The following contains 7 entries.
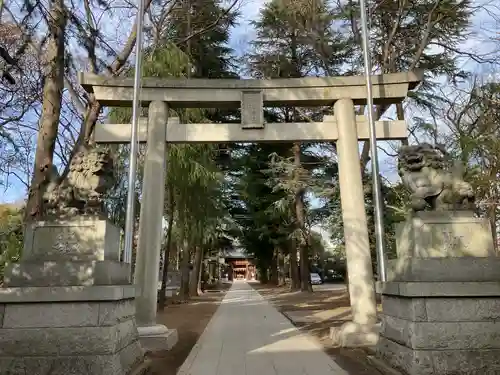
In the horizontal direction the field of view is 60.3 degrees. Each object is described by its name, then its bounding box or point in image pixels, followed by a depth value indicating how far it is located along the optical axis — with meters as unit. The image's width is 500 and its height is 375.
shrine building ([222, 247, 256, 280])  72.00
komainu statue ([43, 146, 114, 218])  5.27
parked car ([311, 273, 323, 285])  39.66
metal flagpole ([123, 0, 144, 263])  6.67
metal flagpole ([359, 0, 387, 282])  6.72
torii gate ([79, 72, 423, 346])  7.96
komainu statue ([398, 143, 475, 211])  5.39
